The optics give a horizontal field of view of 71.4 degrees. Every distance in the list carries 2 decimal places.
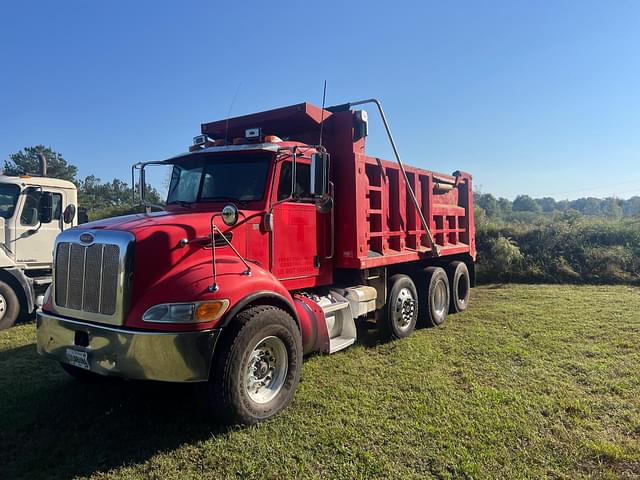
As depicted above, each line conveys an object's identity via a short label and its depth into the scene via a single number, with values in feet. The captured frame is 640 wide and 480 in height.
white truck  24.98
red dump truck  11.44
